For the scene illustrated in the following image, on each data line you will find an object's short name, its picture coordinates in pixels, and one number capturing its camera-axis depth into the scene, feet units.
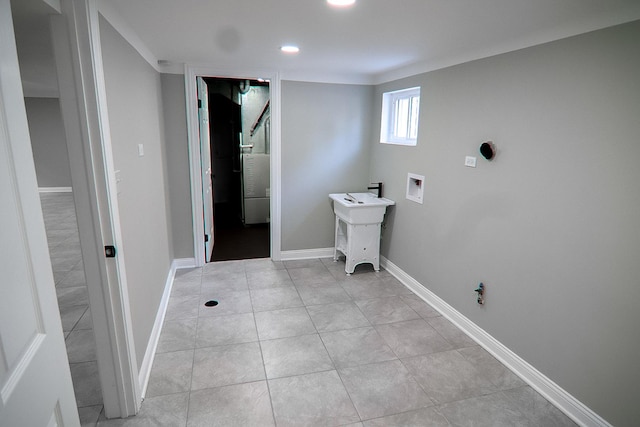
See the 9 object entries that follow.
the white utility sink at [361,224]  12.13
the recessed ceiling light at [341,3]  5.46
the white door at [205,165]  12.26
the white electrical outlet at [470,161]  8.68
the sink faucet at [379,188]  13.25
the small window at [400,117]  11.82
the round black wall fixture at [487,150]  8.02
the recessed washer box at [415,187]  10.93
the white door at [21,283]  2.53
